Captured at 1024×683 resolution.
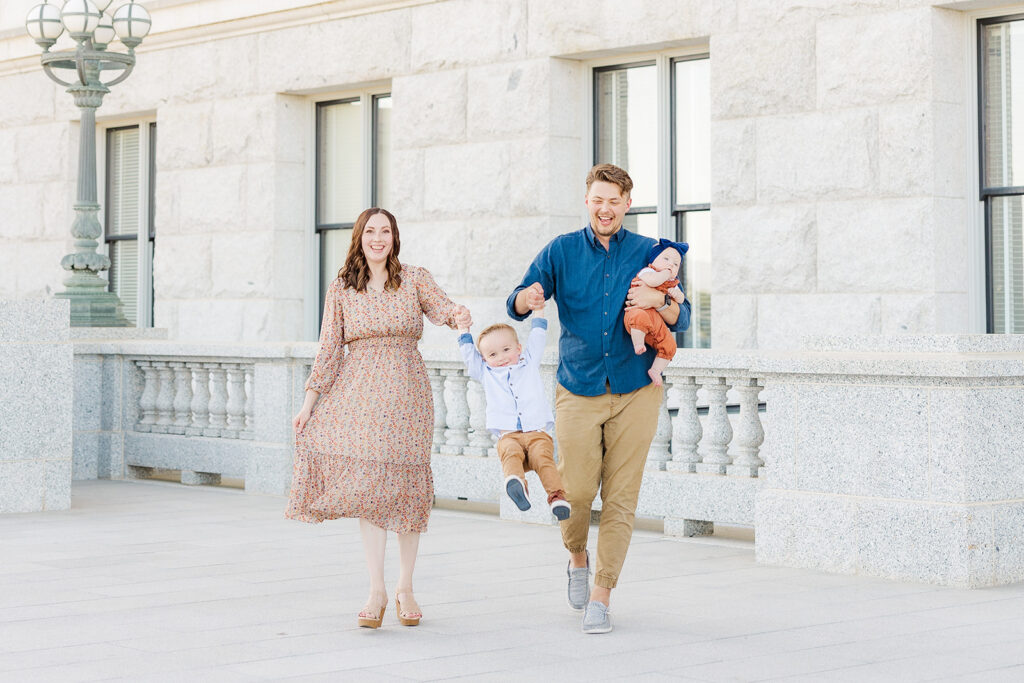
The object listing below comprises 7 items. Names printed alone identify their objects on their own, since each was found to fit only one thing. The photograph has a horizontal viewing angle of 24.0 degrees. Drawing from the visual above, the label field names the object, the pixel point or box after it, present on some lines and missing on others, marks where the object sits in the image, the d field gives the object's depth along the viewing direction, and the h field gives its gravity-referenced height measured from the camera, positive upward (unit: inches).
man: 424.8 +3.4
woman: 431.3 -5.5
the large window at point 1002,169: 681.6 +60.9
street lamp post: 847.3 +107.0
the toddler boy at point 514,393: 424.1 -1.9
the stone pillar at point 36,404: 690.2 -6.5
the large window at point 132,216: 1075.0 +74.6
